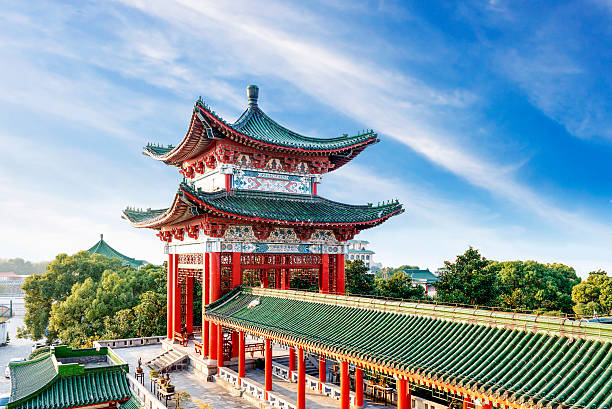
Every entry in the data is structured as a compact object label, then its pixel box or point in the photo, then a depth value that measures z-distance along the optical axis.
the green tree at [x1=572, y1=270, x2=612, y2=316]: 44.66
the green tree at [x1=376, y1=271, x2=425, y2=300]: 34.00
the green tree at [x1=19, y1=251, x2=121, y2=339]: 42.31
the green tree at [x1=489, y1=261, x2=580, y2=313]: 40.84
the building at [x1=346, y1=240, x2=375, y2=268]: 116.44
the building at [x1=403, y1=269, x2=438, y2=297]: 100.94
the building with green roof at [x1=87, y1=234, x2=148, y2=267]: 72.56
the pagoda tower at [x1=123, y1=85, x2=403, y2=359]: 20.98
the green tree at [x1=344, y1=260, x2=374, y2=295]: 38.12
